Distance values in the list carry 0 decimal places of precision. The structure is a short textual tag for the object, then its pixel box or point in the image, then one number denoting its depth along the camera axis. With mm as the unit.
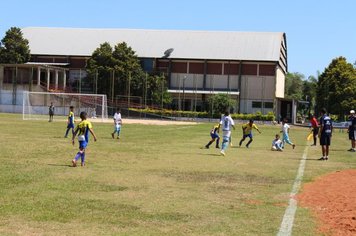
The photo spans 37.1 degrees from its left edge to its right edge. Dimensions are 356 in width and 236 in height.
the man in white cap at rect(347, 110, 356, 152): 24805
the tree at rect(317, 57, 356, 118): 78975
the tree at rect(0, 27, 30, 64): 84125
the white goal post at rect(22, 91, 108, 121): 66938
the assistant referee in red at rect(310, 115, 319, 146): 30281
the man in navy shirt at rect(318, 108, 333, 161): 19547
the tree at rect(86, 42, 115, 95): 79125
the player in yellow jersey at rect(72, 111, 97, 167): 14836
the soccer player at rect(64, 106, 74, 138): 26945
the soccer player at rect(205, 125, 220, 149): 23550
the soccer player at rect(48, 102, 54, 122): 50125
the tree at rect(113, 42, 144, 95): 79188
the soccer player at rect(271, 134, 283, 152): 24422
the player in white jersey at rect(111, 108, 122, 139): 28484
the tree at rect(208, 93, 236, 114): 77494
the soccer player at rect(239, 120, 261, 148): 25797
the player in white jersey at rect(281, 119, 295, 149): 26688
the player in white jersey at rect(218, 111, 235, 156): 20203
